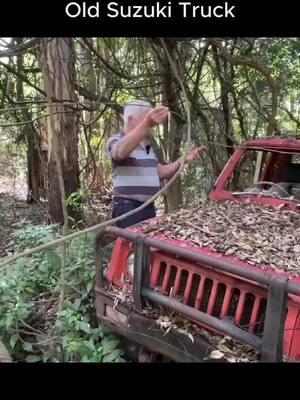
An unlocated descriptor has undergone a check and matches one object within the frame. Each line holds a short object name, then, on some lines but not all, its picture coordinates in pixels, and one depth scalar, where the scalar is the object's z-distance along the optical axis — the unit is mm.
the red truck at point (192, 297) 2309
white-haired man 3961
